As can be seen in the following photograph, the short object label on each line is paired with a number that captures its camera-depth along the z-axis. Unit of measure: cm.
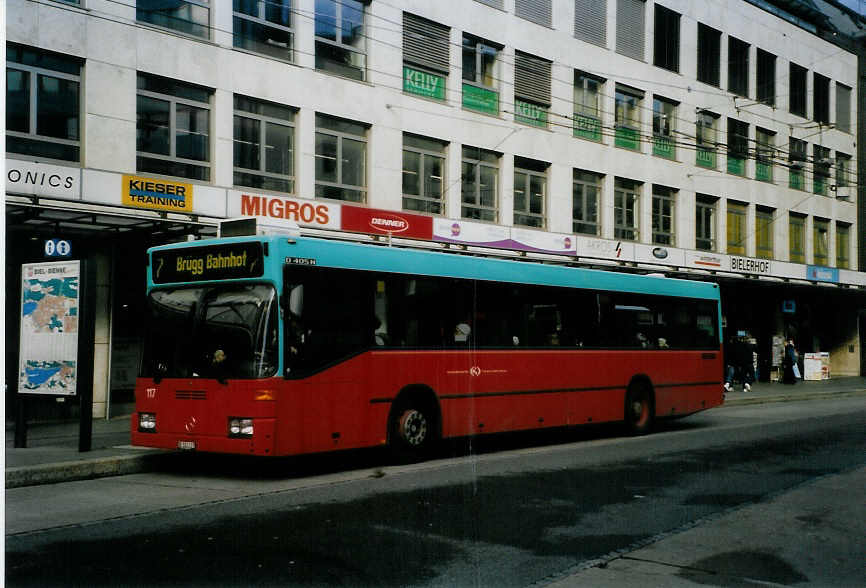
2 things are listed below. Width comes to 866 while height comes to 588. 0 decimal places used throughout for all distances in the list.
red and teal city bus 1108
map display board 1275
